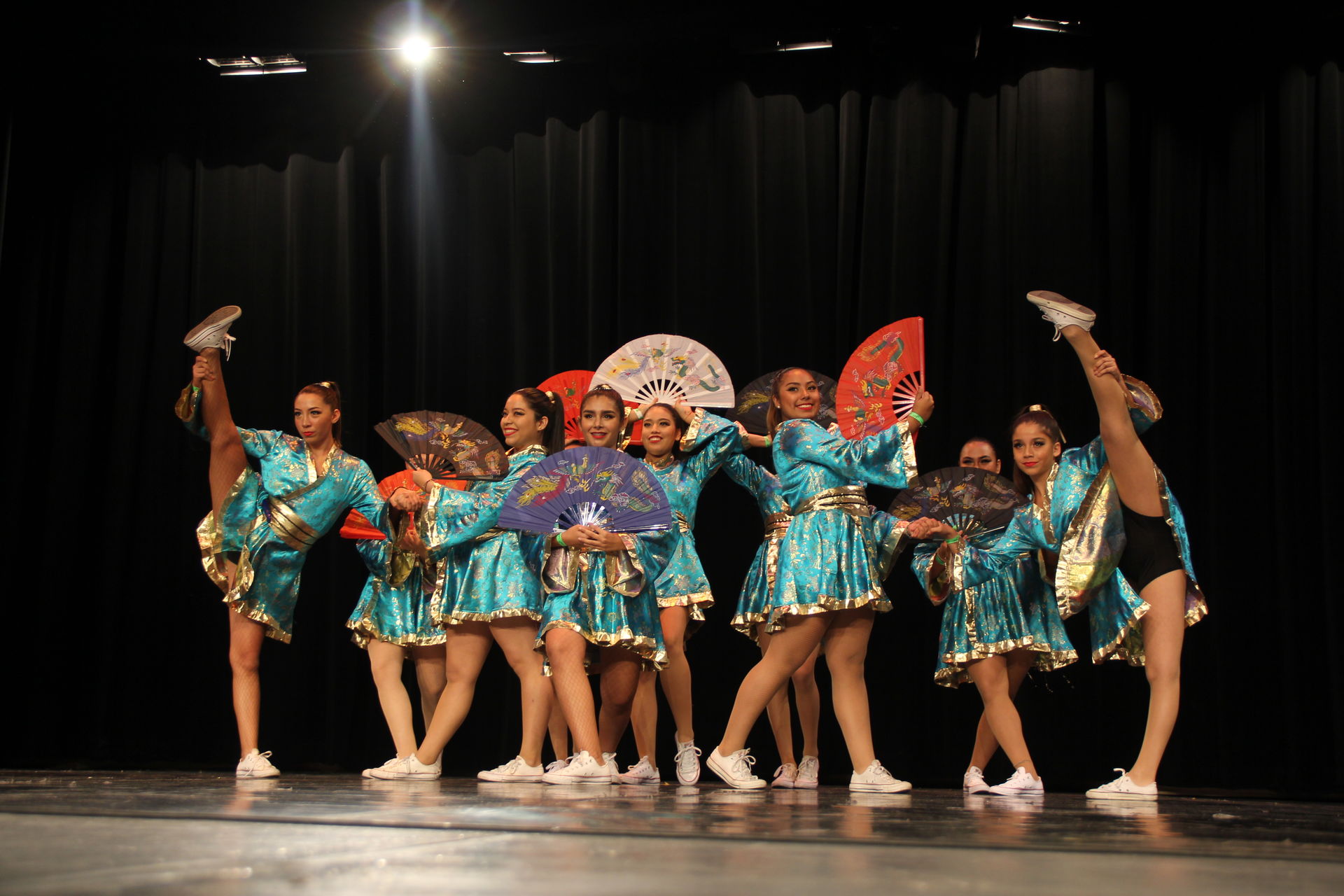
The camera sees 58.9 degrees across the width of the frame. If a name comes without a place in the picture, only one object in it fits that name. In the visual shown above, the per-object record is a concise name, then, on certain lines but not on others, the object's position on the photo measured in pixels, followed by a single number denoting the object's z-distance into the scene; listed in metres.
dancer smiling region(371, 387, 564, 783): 4.39
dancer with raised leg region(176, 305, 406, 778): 4.46
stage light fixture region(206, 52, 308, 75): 6.45
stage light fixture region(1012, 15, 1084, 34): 5.67
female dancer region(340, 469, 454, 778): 4.74
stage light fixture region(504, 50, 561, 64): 6.30
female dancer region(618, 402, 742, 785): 4.71
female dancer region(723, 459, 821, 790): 4.45
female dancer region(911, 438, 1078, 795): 4.35
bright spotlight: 6.20
